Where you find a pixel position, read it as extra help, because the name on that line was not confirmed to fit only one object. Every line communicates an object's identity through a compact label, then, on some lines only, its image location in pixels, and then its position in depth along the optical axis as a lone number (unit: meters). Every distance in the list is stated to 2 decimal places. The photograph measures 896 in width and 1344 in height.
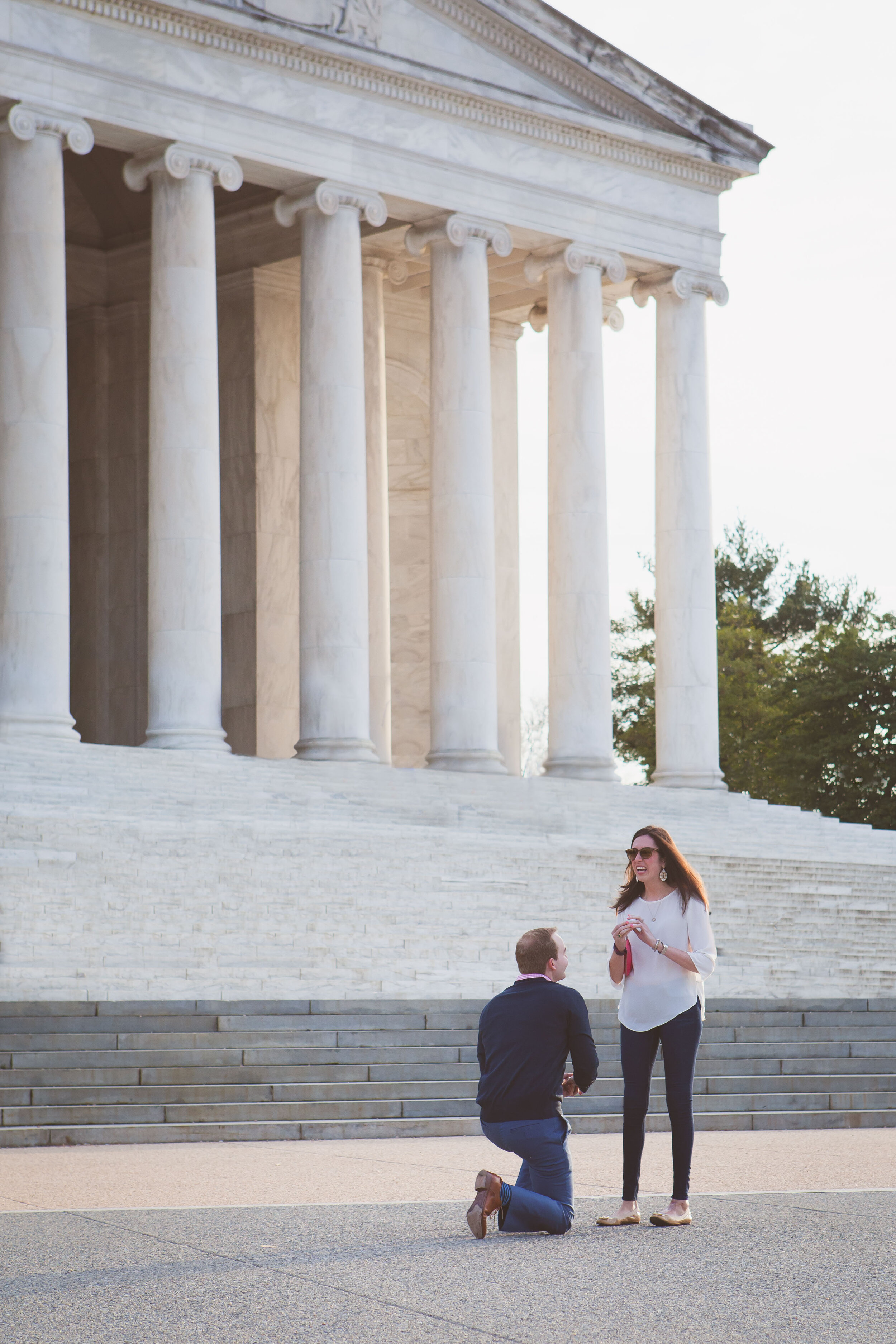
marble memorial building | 57.91
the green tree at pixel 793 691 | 118.38
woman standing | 18.86
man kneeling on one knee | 18.06
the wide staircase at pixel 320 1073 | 29.88
